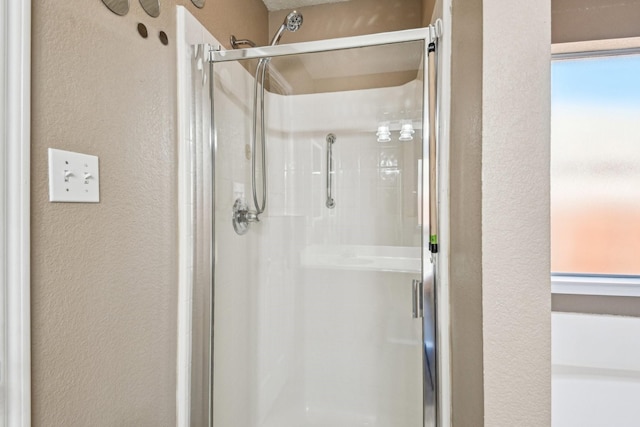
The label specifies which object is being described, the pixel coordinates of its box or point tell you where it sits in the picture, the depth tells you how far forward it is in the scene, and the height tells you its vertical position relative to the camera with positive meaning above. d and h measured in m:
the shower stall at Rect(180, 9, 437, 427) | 1.36 -0.13
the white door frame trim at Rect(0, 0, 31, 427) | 0.64 +0.01
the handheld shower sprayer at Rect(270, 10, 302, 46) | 1.55 +0.93
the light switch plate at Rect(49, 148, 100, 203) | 0.73 +0.09
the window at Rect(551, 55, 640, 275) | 1.54 +0.24
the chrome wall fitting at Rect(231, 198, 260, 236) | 1.59 -0.01
